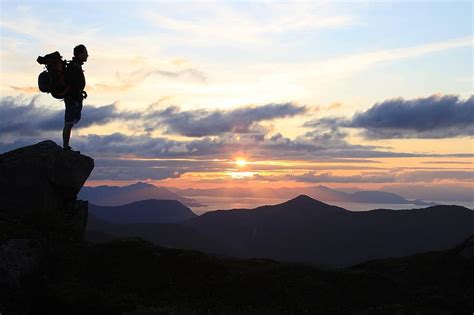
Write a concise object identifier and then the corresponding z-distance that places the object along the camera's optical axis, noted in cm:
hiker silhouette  2155
